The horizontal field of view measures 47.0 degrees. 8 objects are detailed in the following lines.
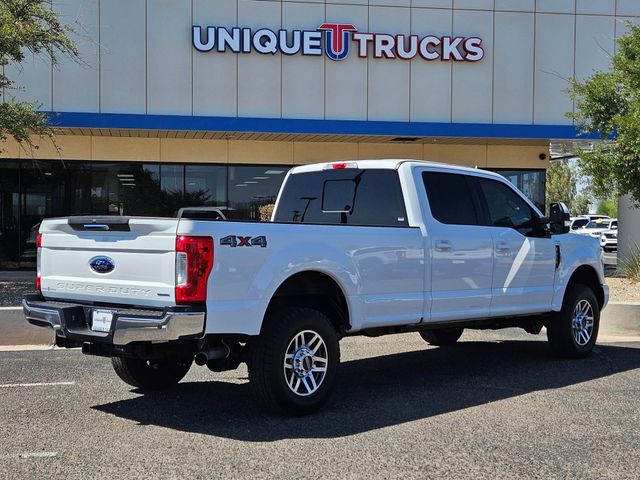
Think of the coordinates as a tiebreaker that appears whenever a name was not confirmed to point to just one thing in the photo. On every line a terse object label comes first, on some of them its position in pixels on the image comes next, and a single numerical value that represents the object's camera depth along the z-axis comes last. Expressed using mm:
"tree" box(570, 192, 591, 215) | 85188
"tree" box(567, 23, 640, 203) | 12453
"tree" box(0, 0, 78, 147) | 13148
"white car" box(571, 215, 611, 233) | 41188
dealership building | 17094
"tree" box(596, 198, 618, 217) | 83312
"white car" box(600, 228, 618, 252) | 33469
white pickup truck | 5387
